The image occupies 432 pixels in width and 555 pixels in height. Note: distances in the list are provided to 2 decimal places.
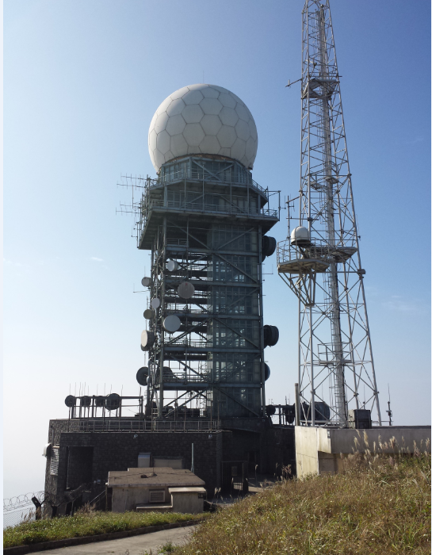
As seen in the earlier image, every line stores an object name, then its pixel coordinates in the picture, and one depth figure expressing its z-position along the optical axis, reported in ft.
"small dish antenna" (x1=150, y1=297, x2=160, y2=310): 137.90
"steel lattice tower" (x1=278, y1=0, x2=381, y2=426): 92.53
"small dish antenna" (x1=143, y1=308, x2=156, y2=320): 145.74
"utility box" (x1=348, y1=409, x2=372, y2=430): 69.92
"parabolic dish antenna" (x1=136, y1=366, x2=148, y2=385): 150.30
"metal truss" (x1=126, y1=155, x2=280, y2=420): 136.36
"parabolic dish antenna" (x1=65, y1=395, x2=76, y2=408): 134.00
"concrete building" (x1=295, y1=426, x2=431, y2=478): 56.85
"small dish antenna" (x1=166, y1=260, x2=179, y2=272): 136.26
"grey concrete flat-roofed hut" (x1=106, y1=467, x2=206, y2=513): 59.26
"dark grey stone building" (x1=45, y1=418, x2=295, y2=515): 90.79
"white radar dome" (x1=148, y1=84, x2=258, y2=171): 147.54
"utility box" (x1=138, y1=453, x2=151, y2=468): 91.25
